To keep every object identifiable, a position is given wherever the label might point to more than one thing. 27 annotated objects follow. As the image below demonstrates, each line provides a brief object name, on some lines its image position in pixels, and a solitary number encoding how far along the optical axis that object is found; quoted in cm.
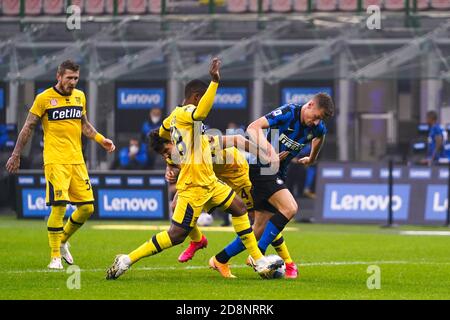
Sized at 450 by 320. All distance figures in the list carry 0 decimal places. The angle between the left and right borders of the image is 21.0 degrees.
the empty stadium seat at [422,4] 2950
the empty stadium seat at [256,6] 3052
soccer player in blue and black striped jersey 1285
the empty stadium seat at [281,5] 3044
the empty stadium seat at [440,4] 2948
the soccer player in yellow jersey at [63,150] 1400
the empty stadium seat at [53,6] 3180
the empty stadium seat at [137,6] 3109
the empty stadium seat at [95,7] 3122
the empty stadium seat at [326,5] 3003
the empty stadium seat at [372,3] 2963
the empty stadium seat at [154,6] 3117
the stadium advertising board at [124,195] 2489
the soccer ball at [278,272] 1227
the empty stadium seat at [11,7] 3183
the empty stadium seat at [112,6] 3125
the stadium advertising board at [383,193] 2333
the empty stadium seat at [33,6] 3197
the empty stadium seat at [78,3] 3148
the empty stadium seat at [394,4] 2970
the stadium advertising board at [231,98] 3045
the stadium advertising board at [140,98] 3089
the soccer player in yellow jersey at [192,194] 1209
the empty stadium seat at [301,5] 3034
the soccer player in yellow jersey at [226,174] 1285
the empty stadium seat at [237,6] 3064
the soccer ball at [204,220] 2342
